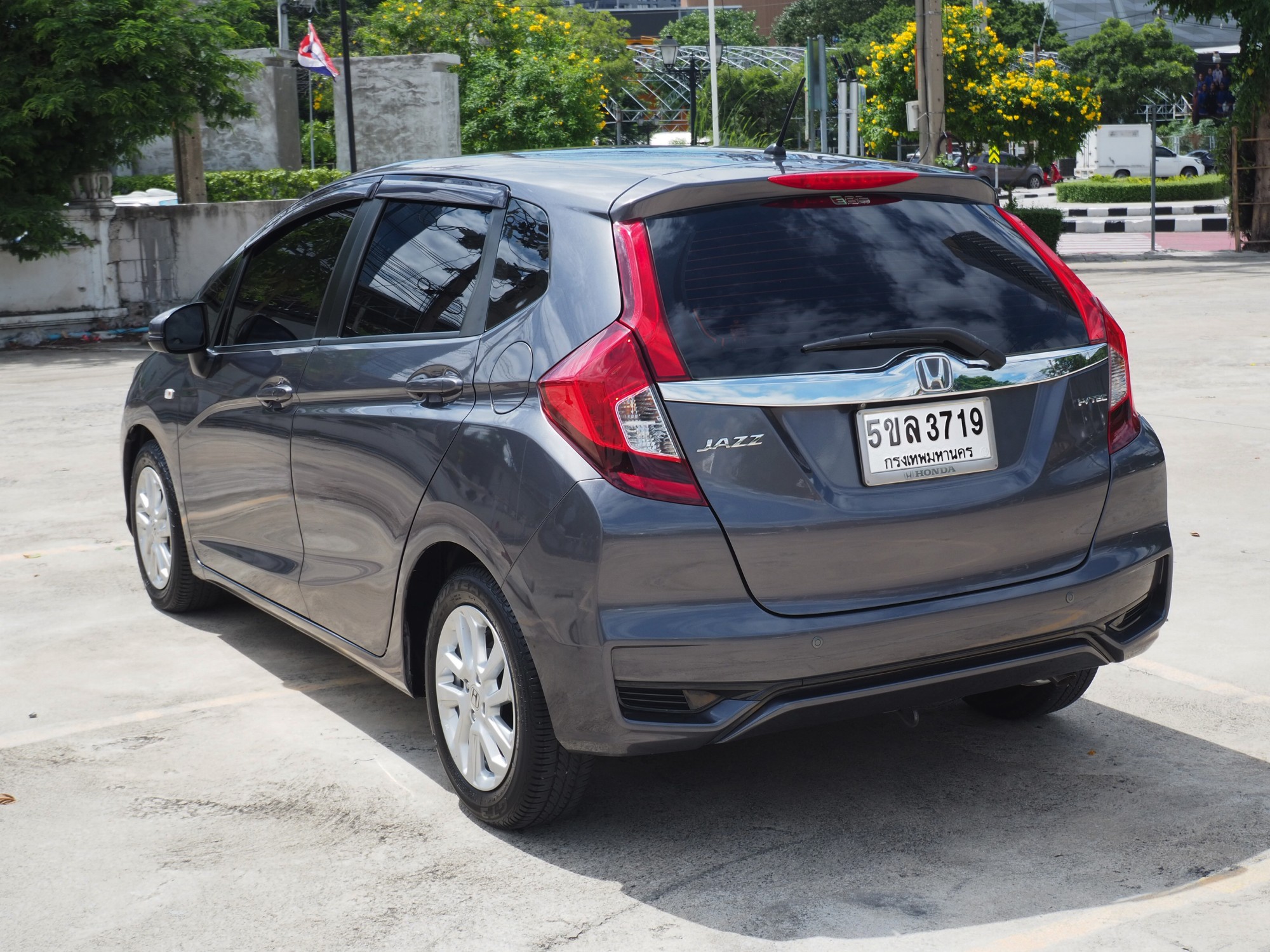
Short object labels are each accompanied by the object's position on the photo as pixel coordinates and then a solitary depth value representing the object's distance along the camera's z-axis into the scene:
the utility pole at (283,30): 60.06
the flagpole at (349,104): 25.17
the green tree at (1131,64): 67.75
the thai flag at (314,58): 26.88
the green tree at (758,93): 77.12
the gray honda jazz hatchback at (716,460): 3.27
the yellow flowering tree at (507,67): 38.97
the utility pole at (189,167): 20.97
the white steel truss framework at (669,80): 83.88
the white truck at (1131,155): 57.59
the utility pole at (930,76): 21.30
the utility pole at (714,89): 41.47
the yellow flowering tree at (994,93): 27.00
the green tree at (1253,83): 25.38
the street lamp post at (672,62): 38.44
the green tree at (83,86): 16.06
